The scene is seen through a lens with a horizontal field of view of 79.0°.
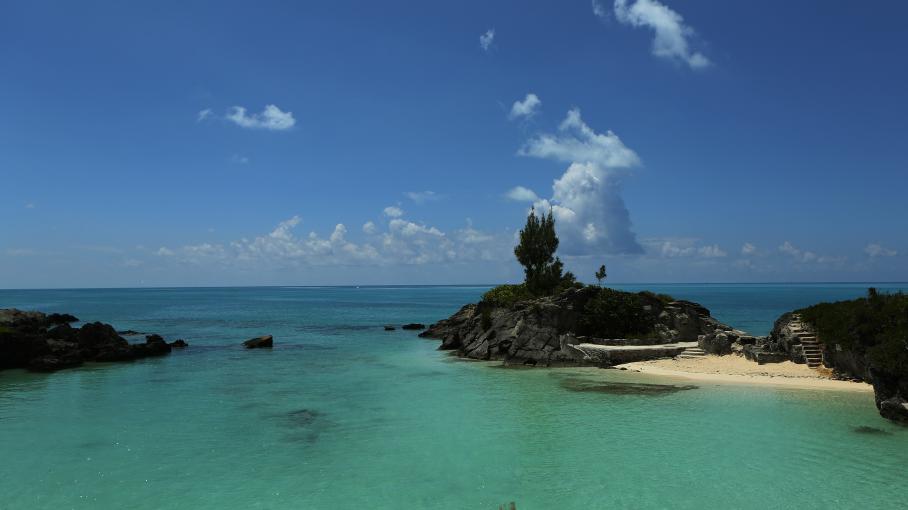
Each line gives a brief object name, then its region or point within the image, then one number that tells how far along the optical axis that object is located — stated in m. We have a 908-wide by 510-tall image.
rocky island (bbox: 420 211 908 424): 25.42
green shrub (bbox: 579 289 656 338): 46.12
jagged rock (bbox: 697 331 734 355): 39.16
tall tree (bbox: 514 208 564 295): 59.64
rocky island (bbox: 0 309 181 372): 40.62
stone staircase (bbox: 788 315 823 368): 33.39
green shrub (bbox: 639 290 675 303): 48.93
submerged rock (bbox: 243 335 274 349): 55.78
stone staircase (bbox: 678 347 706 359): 39.19
